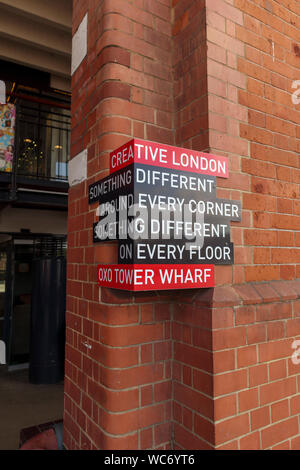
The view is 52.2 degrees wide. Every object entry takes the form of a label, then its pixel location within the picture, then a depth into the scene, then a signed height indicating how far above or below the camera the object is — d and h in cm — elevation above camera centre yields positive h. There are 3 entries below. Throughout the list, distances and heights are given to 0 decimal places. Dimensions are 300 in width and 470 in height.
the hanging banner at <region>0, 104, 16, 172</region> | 499 +197
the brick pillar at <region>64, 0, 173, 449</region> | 144 -23
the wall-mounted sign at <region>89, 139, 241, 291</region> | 126 +15
